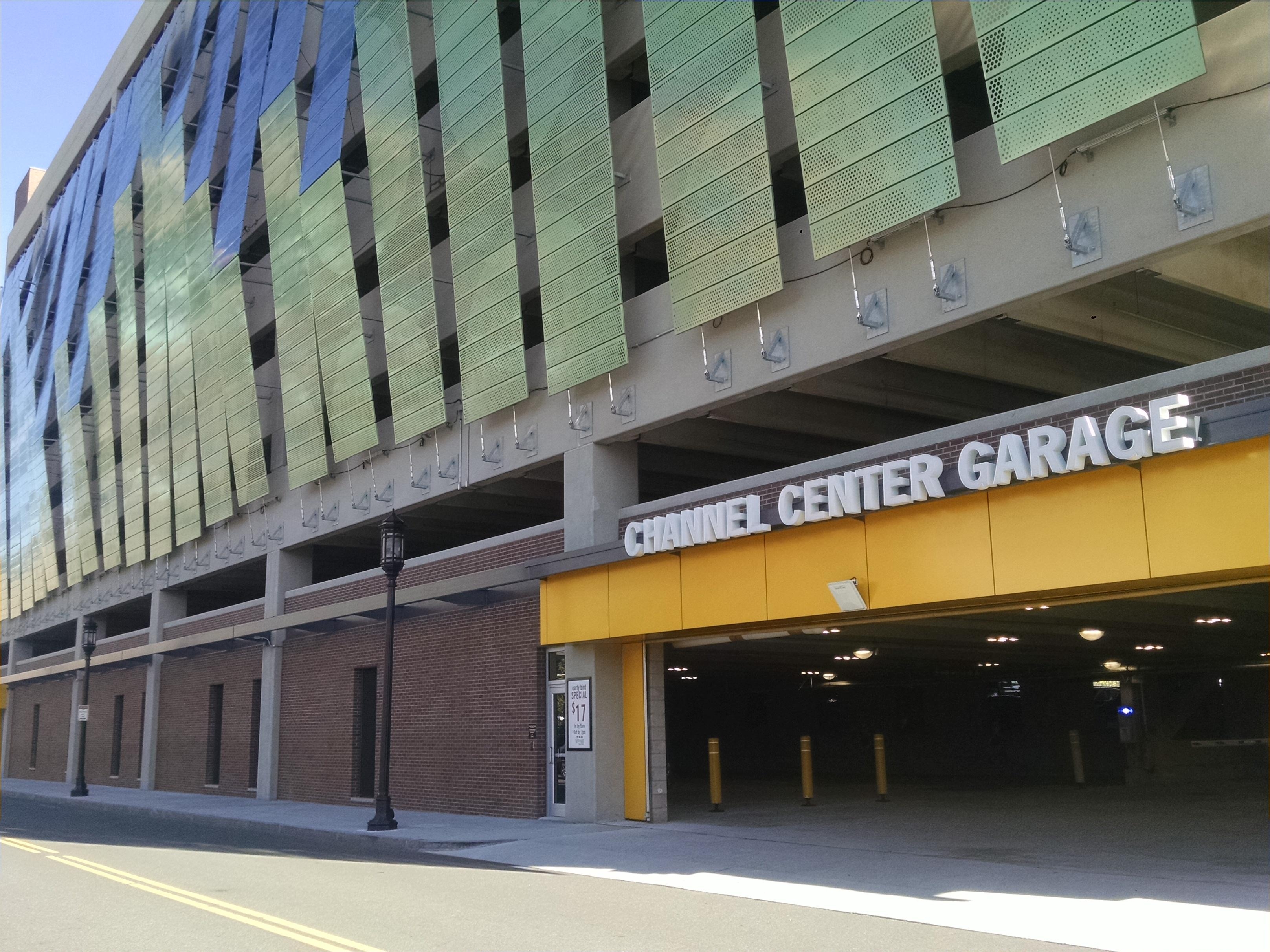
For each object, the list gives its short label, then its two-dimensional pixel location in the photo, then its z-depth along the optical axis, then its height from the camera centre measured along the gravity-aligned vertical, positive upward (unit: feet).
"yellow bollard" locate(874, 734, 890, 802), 72.95 -4.49
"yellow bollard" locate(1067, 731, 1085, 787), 82.69 -5.26
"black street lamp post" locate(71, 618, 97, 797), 109.91 +0.42
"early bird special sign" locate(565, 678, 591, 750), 61.82 -0.87
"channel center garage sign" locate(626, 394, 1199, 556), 36.52 +8.33
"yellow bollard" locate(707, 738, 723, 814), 66.28 -4.94
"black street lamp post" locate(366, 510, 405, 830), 62.34 +4.63
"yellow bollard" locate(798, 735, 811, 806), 69.97 -4.50
